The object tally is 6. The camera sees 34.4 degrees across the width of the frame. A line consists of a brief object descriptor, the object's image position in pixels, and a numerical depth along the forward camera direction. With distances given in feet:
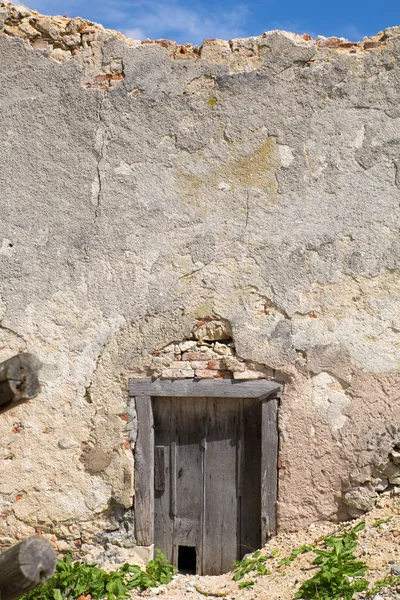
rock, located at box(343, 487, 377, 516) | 15.07
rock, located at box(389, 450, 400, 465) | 15.03
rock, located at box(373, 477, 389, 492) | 15.19
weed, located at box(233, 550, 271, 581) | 14.62
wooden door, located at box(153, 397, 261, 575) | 16.10
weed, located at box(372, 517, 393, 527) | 14.43
